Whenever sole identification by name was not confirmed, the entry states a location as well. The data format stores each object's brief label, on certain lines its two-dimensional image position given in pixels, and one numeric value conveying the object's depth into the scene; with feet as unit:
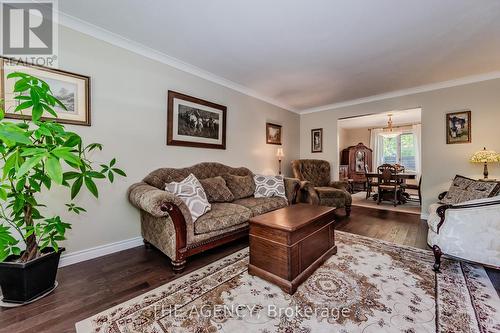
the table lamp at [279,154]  15.30
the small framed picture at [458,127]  11.46
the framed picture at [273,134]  15.08
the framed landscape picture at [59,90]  6.04
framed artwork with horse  9.67
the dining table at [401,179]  16.39
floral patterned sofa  6.51
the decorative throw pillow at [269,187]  11.12
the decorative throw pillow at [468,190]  7.48
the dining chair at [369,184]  19.03
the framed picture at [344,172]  24.70
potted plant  4.07
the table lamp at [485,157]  10.09
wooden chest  5.57
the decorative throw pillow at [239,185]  10.66
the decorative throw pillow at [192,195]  7.36
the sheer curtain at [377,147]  25.20
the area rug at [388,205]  14.83
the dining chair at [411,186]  17.52
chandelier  23.72
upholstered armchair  11.95
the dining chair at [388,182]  16.39
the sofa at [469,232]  5.71
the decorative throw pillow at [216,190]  9.45
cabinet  25.08
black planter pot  4.88
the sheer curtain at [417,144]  22.59
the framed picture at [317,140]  17.25
